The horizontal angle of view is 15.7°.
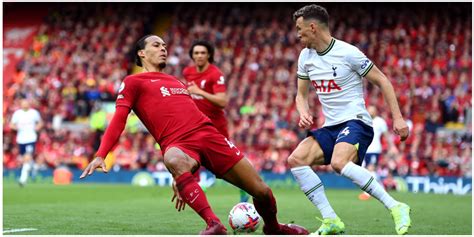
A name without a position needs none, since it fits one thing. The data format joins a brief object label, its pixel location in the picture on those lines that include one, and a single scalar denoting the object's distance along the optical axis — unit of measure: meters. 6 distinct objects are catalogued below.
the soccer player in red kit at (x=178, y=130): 15.59
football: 17.82
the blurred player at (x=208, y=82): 24.59
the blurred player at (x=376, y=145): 35.64
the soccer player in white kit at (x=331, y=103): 16.69
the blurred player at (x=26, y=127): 41.54
